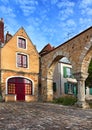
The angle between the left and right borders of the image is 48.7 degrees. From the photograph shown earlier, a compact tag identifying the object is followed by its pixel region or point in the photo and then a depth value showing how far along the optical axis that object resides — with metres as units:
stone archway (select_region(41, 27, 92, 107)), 6.94
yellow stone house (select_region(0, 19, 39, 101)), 9.02
